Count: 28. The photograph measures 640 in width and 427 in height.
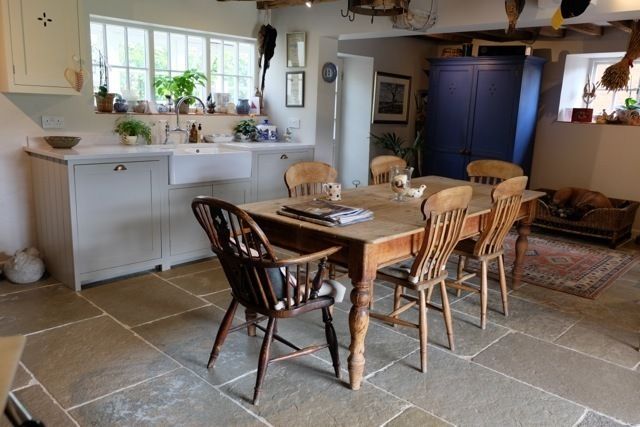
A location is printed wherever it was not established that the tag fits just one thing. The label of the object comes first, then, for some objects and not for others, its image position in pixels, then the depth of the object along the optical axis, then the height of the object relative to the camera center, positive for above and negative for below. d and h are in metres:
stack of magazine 2.44 -0.50
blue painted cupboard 5.73 +0.07
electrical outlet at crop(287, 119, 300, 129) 5.21 -0.14
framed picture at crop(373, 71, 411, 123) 6.52 +0.20
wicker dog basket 5.09 -1.01
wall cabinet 3.35 +0.35
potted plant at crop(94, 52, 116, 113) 4.21 +0.06
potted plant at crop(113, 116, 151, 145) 4.17 -0.23
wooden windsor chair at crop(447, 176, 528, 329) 2.90 -0.69
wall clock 5.02 +0.37
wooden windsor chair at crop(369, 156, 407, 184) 3.84 -0.40
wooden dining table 2.27 -0.58
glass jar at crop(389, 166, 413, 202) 3.09 -0.41
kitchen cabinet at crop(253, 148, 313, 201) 4.59 -0.56
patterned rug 4.00 -1.23
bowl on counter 3.72 -0.30
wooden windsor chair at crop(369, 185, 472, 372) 2.40 -0.68
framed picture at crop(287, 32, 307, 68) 5.00 +0.57
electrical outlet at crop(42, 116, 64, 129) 3.87 -0.18
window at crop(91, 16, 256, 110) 4.34 +0.42
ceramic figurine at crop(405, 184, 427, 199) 3.13 -0.47
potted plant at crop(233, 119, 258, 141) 5.08 -0.23
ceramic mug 2.95 -0.45
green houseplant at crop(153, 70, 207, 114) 4.62 +0.15
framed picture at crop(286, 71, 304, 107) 5.10 +0.19
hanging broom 4.13 +0.46
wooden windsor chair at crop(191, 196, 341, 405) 2.15 -0.73
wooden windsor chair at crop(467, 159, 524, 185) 3.93 -0.40
